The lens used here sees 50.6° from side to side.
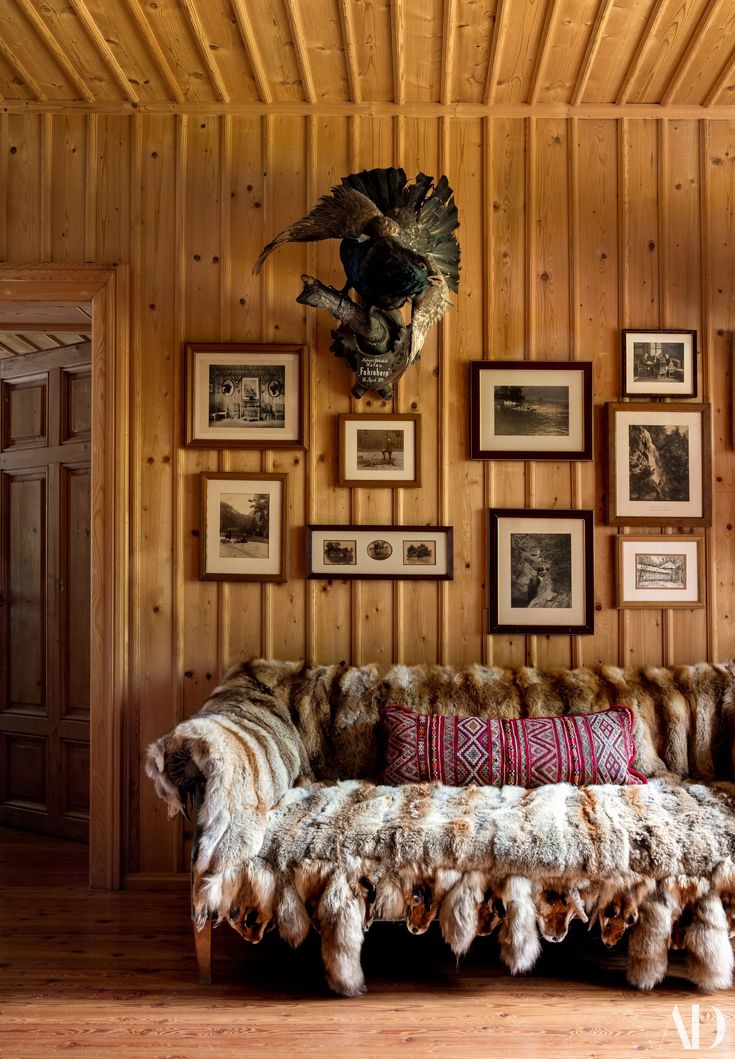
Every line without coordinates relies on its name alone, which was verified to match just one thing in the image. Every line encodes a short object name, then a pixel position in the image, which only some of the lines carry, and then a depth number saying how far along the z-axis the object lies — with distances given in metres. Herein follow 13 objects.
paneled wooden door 3.90
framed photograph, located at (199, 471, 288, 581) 3.12
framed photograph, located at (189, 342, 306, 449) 3.12
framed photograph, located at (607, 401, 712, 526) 3.14
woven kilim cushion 2.58
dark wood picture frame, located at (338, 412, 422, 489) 3.12
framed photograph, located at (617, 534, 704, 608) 3.13
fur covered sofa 2.13
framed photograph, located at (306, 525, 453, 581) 3.12
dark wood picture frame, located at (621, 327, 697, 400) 3.14
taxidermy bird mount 2.62
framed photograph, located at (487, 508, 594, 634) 3.12
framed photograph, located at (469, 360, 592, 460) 3.13
